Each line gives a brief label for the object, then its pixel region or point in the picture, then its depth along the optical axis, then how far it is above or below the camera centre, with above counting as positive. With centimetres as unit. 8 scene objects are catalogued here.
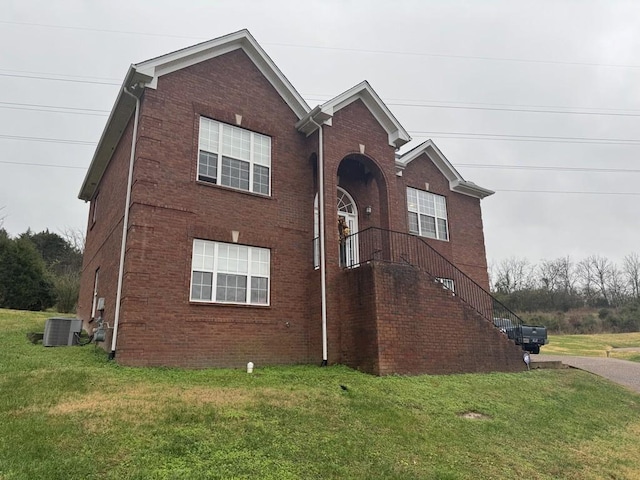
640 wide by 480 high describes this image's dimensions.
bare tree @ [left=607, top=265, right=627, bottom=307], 5546 +466
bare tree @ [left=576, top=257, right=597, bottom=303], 5693 +523
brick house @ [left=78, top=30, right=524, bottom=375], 1015 +240
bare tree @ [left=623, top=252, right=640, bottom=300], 5900 +604
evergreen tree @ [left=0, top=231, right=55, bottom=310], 2203 +278
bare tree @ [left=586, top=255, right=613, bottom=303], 5986 +665
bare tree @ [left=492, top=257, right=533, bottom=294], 5693 +606
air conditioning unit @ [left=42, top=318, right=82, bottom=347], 1130 +8
